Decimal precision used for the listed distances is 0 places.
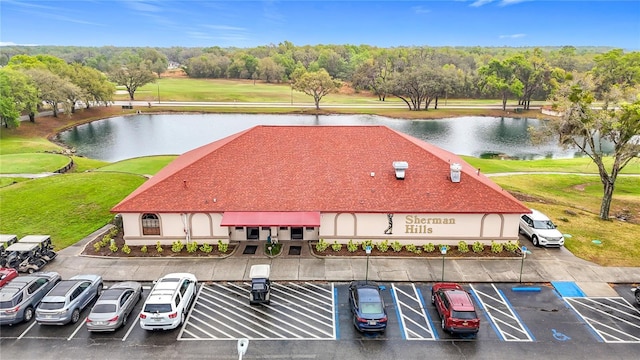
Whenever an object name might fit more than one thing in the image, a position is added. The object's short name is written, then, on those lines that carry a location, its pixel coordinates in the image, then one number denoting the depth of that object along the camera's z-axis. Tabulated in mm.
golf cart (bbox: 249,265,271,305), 23219
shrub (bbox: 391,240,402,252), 29245
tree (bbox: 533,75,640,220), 33812
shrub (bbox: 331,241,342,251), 29016
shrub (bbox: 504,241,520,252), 29375
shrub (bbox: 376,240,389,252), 29059
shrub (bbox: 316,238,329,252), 29078
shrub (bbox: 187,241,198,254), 28938
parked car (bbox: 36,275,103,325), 20891
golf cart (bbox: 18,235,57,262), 27938
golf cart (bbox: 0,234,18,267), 27031
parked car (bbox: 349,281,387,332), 20484
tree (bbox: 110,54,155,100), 130250
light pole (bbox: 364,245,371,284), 25959
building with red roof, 29078
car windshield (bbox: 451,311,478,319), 20484
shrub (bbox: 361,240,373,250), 29453
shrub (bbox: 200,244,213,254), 29000
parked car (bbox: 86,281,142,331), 20484
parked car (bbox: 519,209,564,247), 30344
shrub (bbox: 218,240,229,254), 29062
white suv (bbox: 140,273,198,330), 20562
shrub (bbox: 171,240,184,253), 28906
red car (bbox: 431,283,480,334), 20422
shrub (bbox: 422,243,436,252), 29312
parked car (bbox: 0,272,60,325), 20984
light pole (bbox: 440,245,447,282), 26750
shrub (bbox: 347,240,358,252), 28859
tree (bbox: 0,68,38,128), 71688
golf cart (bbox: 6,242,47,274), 26859
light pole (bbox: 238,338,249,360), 17594
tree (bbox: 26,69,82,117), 84812
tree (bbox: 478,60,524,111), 119500
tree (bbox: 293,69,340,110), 116812
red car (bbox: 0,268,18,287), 24250
